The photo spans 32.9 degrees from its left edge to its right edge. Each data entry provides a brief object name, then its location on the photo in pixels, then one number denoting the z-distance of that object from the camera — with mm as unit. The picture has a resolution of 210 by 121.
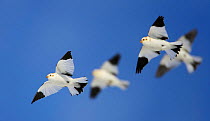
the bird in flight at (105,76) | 12242
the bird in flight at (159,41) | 17031
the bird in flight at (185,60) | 16047
